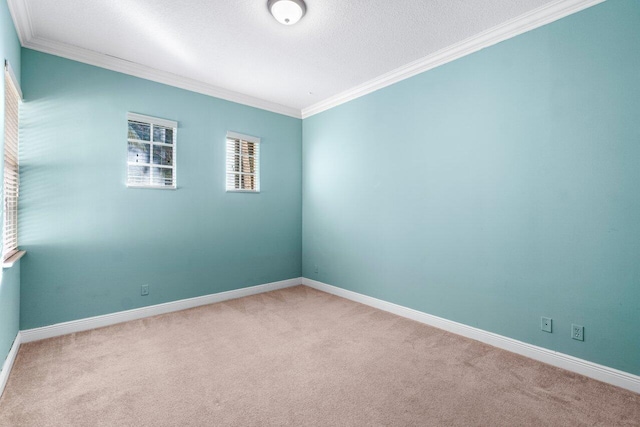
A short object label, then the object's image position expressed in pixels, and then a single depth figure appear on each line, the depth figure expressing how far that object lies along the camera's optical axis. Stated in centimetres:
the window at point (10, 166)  234
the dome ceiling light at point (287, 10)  235
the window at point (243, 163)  423
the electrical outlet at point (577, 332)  234
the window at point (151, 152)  341
